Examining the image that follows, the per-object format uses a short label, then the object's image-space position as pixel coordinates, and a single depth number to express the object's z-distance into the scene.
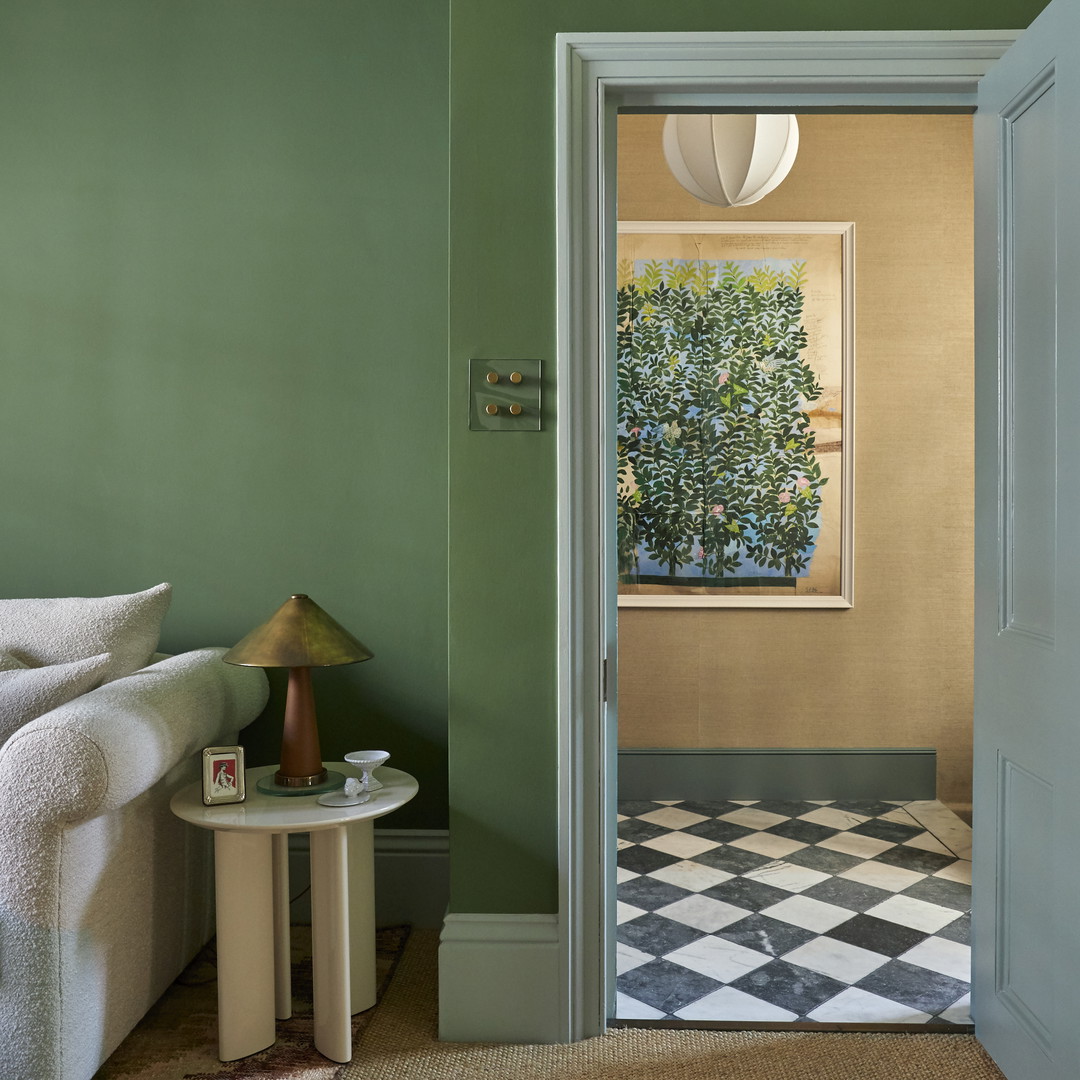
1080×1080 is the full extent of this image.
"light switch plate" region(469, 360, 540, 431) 2.07
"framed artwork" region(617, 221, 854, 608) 3.80
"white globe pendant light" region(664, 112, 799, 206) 2.97
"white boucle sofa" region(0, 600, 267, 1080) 1.71
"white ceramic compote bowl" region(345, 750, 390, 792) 2.11
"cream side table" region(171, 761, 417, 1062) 1.99
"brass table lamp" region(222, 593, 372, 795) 2.05
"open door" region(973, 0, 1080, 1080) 1.64
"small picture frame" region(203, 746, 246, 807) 2.04
